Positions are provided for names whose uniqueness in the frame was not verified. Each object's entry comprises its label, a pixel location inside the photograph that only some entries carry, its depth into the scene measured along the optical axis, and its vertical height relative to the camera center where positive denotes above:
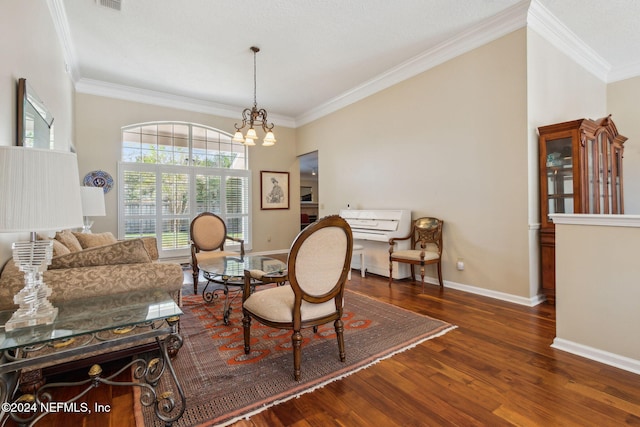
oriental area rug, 1.66 -1.02
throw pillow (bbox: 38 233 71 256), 2.01 -0.22
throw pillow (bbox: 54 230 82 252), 2.42 -0.19
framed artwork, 6.82 +0.56
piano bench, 4.58 -0.61
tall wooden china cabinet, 3.24 +0.37
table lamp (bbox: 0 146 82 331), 1.17 +0.04
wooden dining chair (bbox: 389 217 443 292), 3.85 -0.47
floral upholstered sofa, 1.66 -0.35
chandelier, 3.72 +0.98
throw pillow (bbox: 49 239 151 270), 1.93 -0.26
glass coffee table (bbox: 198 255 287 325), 2.24 -0.51
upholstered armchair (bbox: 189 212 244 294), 4.04 -0.29
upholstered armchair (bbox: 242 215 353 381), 1.84 -0.47
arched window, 5.40 +0.65
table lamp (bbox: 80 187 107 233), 3.54 +0.18
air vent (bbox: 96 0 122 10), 3.02 +2.14
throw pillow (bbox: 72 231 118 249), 2.96 -0.23
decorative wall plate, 5.00 +0.61
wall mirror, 2.05 +0.75
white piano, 4.31 -0.30
